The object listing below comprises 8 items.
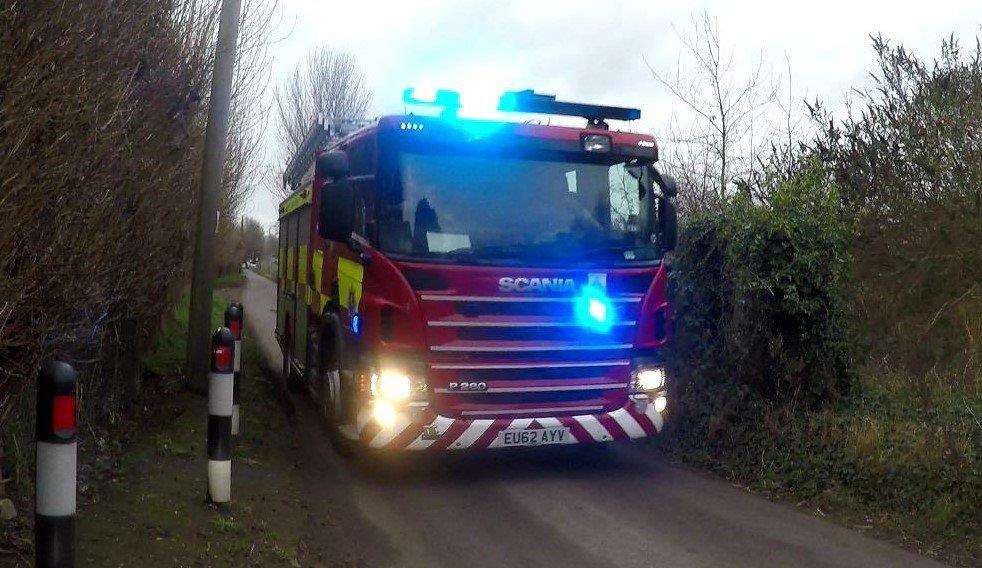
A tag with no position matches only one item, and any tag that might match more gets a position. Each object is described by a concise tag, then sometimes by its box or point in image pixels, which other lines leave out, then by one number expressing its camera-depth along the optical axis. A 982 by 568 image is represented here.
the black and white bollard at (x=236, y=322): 8.48
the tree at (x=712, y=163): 13.16
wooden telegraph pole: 9.55
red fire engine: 6.63
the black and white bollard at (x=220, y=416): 5.52
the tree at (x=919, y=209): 9.98
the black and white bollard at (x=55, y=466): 3.29
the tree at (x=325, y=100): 38.56
